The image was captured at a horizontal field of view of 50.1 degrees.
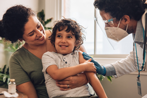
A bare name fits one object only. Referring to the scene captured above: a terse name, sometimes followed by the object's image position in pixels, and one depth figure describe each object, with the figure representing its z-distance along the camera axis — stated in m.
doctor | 1.23
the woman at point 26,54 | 1.29
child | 1.19
